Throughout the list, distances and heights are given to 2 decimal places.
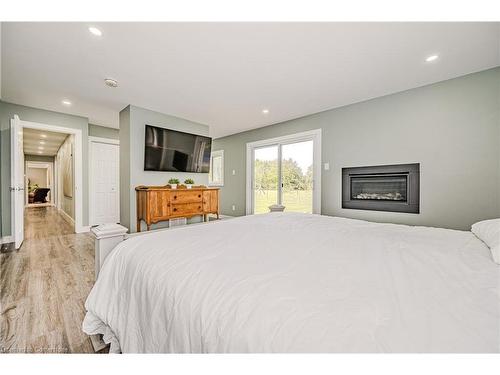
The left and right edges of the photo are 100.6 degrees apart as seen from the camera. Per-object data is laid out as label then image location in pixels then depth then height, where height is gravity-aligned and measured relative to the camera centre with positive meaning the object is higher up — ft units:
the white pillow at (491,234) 3.13 -0.92
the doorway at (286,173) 13.07 +0.89
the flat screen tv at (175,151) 12.14 +2.21
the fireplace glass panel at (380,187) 9.91 -0.08
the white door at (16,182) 10.10 +0.17
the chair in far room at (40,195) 31.64 -1.49
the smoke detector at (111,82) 8.81 +4.46
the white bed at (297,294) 1.67 -1.13
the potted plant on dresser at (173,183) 12.66 +0.15
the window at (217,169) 19.29 +1.59
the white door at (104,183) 15.75 +0.18
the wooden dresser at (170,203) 11.43 -1.05
